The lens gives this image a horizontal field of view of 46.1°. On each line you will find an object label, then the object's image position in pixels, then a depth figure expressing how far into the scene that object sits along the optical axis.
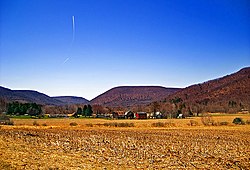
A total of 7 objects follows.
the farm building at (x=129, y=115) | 115.44
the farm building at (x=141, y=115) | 109.44
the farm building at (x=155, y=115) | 113.07
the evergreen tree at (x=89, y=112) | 124.65
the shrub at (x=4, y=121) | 70.42
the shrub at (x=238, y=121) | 65.69
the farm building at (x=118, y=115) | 114.86
